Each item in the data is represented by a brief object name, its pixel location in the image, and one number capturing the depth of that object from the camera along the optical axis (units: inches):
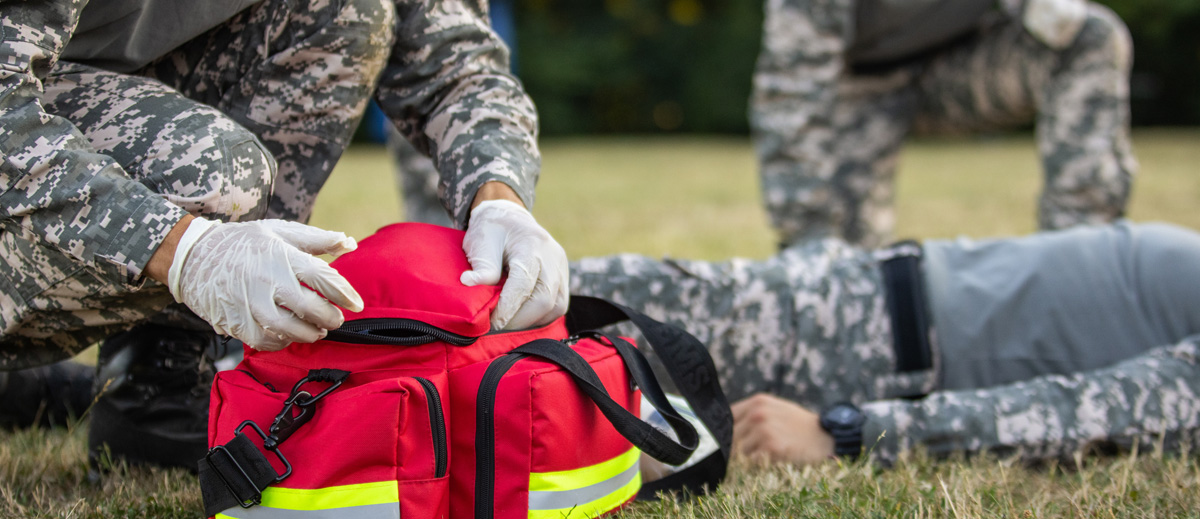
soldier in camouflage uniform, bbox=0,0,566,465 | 104.9
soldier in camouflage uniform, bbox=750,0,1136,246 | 171.1
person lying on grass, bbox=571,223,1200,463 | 121.6
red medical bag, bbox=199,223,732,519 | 102.8
